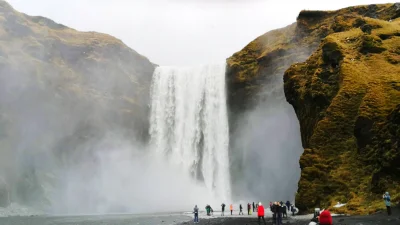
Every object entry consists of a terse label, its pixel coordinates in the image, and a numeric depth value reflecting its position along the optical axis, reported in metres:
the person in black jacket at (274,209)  28.57
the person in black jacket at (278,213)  27.98
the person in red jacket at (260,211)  29.05
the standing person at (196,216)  37.54
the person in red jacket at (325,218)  10.00
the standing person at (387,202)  24.30
